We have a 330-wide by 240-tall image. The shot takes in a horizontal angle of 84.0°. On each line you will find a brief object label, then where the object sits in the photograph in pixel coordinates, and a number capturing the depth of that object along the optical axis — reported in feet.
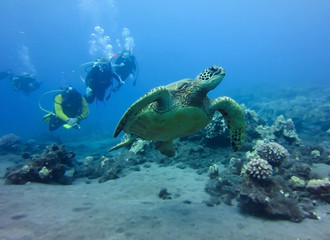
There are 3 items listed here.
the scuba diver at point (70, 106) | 35.24
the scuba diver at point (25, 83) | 62.23
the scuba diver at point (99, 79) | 37.55
